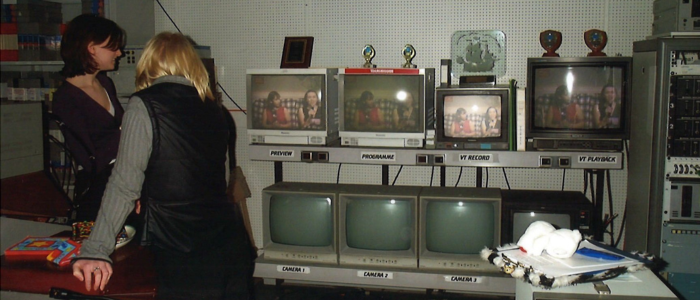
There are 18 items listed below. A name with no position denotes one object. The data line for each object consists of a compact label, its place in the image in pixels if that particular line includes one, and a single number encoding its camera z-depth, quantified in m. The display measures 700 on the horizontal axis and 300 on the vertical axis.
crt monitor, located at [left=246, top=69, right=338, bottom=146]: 3.71
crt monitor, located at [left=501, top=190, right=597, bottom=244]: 3.44
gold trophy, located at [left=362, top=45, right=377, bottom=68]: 3.98
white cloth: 2.07
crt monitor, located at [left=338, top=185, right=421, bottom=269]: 3.62
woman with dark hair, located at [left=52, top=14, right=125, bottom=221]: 2.71
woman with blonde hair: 1.88
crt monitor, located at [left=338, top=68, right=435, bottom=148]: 3.60
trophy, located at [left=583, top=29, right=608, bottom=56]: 3.68
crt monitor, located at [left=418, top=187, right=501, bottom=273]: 3.52
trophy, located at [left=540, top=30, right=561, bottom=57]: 3.72
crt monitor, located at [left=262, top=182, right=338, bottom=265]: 3.71
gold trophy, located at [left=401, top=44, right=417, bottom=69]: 3.91
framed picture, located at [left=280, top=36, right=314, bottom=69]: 4.07
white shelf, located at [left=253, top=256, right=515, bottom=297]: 3.48
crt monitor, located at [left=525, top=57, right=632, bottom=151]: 3.46
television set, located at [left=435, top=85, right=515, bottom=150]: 3.50
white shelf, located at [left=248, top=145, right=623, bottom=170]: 3.46
